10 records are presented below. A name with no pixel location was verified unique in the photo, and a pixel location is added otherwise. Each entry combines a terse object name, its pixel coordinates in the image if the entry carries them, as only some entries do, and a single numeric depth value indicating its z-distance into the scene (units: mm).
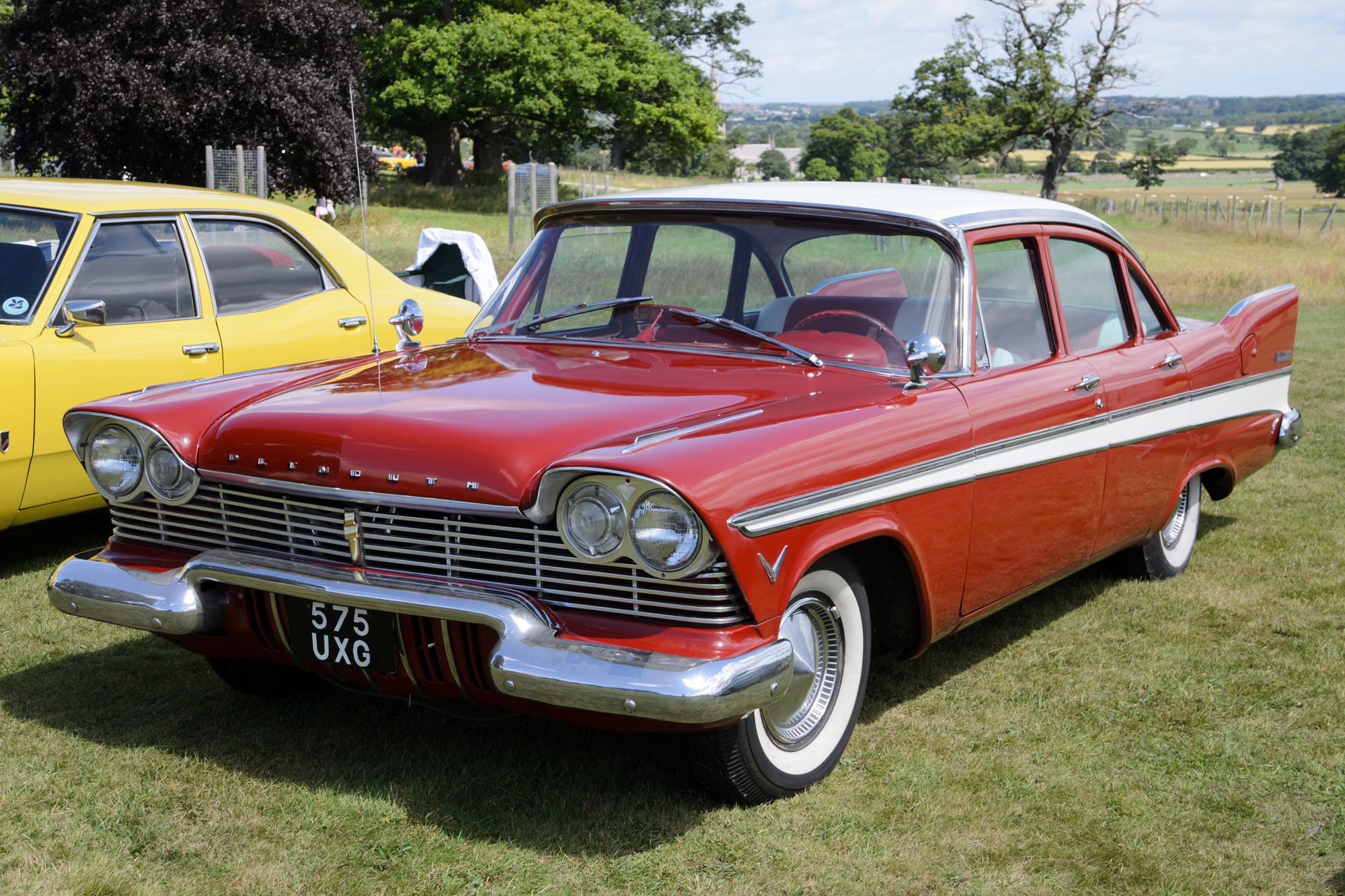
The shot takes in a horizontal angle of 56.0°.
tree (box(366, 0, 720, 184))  35812
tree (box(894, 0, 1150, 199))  52656
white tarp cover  8914
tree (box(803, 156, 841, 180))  84812
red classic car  2912
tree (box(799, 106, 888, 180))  99375
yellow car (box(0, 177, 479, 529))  5086
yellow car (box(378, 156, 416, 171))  50125
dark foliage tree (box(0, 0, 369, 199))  19641
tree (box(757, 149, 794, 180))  105812
